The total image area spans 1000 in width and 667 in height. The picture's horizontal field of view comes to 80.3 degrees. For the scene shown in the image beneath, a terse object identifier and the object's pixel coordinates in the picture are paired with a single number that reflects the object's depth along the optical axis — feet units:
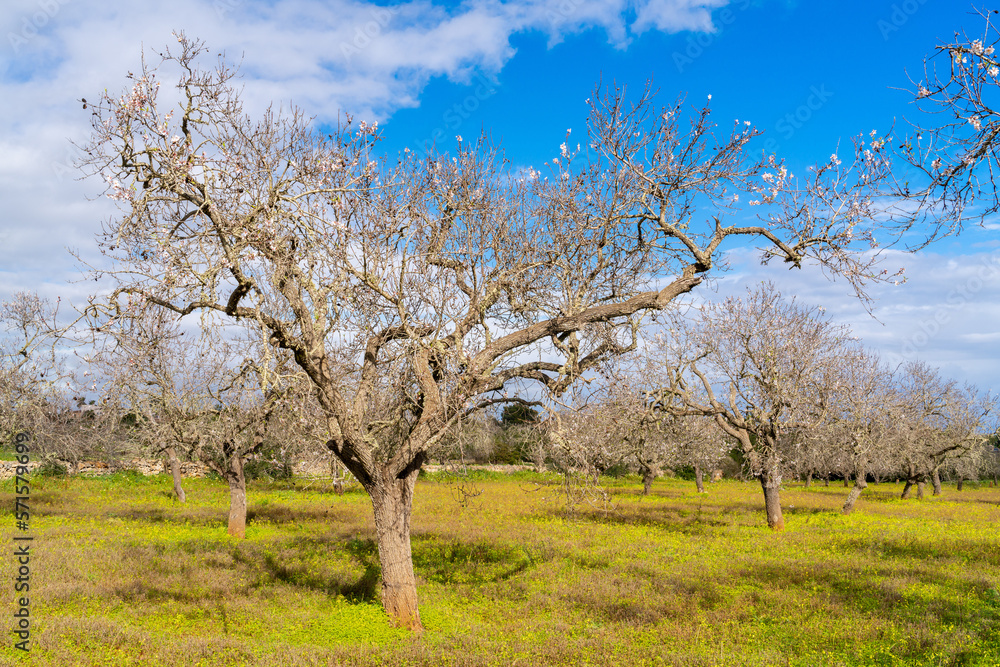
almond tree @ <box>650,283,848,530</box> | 78.89
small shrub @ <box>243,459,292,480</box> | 125.35
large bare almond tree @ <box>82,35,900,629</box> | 29.91
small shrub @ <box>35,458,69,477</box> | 106.52
